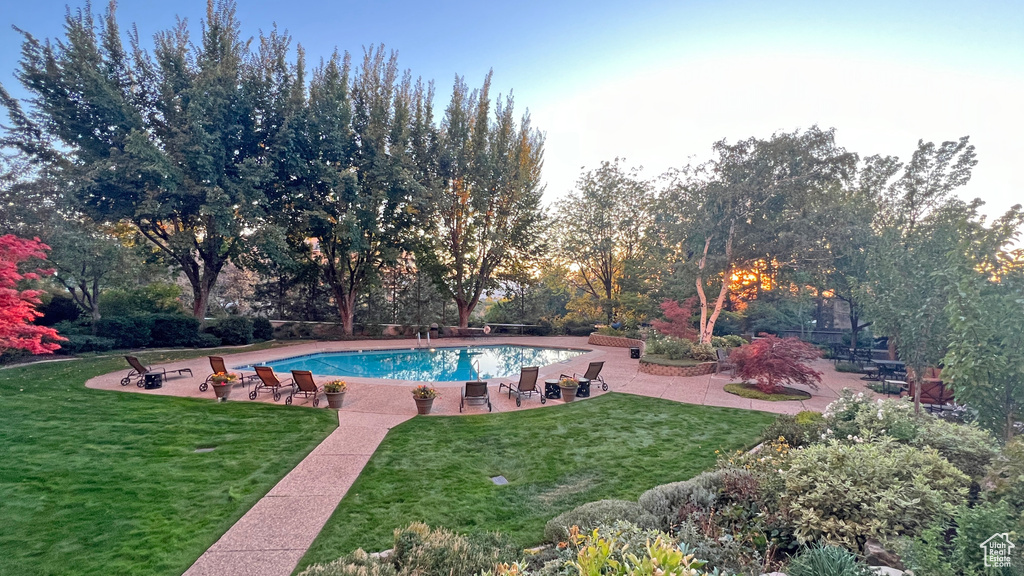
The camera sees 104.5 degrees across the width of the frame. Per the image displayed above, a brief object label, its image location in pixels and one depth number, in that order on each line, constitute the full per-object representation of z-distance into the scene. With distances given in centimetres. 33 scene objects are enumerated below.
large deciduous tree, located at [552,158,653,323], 2423
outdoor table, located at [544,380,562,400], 1003
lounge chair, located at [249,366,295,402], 927
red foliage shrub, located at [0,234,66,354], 859
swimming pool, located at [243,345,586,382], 1502
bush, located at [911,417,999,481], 388
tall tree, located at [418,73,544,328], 2320
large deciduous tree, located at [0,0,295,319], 1397
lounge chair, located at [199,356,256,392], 985
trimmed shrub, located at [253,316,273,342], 1928
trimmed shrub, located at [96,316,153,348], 1461
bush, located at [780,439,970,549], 311
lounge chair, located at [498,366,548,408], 971
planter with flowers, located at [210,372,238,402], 923
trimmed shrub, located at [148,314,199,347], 1576
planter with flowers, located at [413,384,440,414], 852
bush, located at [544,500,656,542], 359
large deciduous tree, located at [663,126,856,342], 1403
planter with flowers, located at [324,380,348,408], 891
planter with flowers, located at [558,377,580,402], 989
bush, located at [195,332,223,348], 1653
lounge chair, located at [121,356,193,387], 998
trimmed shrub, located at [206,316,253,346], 1750
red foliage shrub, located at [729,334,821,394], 1041
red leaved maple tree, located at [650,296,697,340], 1758
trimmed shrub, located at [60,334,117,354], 1320
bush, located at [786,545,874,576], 240
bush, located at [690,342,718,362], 1443
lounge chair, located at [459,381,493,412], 908
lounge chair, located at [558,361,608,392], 1104
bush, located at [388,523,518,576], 285
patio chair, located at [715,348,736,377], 1413
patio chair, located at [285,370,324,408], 903
